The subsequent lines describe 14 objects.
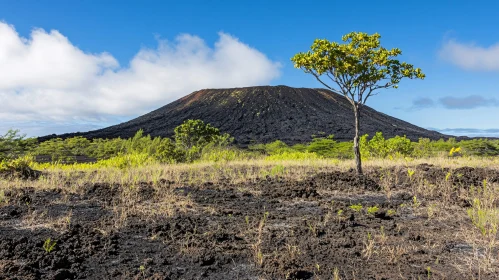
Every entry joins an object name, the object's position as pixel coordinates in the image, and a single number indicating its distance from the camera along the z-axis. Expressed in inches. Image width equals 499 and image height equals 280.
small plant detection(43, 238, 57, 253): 189.6
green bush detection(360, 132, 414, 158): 821.9
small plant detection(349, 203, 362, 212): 271.3
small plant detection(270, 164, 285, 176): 480.5
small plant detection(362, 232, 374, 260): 188.7
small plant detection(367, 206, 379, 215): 267.3
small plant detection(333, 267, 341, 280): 154.9
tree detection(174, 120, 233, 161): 984.3
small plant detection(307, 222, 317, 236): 225.3
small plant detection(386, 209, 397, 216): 279.1
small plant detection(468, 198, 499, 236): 224.1
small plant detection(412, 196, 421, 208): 304.3
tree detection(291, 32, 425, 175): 451.4
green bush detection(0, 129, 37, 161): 559.2
